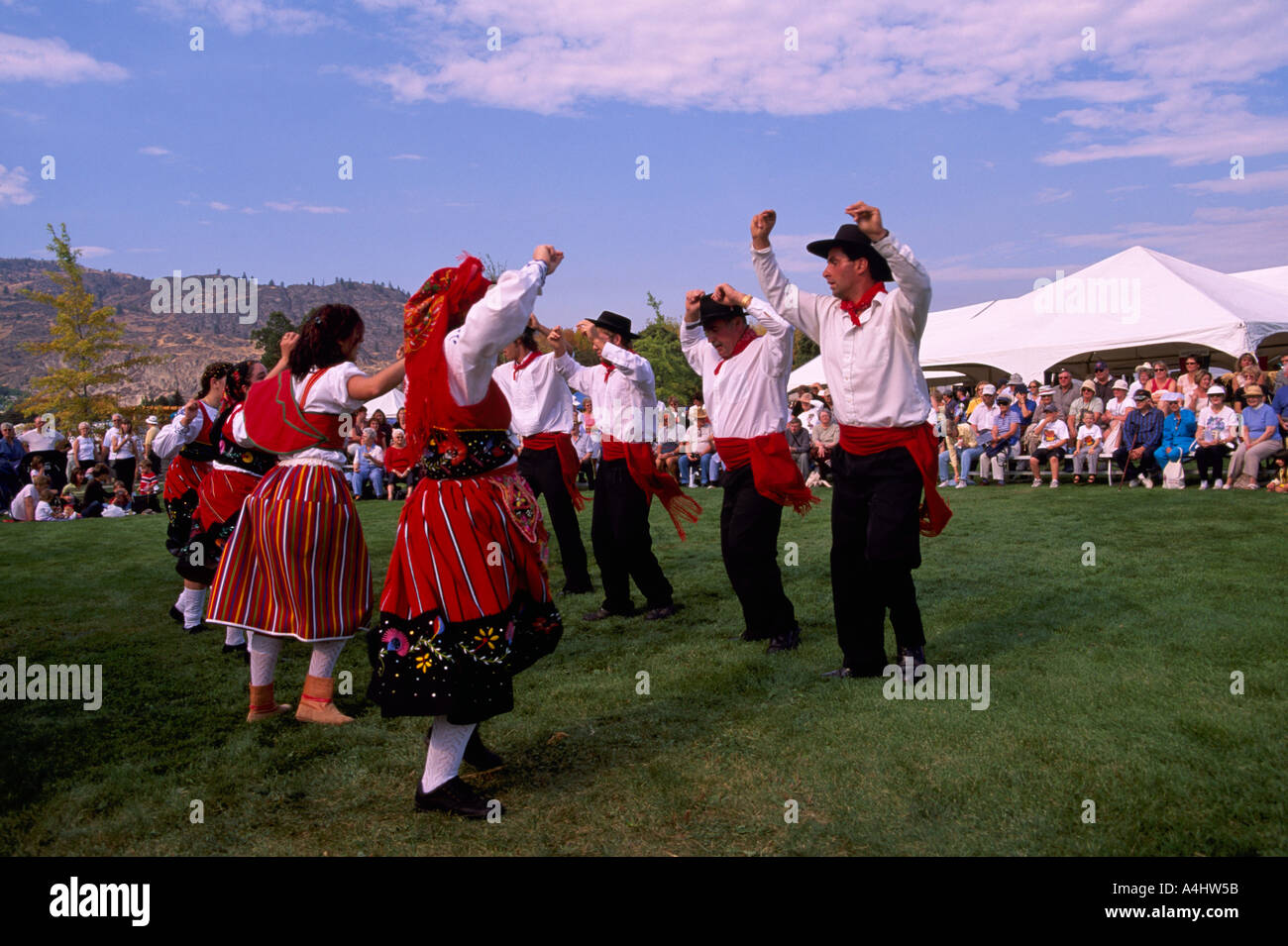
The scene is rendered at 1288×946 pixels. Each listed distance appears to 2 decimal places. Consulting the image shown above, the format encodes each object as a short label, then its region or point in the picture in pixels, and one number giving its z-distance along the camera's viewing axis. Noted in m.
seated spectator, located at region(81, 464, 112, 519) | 16.64
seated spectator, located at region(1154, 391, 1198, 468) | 13.69
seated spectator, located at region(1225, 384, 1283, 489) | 12.83
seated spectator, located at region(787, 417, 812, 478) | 16.05
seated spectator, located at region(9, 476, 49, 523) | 16.14
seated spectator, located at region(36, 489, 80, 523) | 16.14
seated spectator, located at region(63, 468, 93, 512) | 17.51
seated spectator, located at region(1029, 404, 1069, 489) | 15.12
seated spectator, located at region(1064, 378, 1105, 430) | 15.56
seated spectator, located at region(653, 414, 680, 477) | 18.03
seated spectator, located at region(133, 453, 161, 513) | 16.72
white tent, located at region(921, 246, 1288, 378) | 17.16
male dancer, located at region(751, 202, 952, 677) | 4.55
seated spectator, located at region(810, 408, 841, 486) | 15.66
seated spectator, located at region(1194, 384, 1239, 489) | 13.29
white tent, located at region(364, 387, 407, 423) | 29.77
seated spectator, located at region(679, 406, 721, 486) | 18.23
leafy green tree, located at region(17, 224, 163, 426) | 38.22
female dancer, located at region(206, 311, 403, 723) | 4.34
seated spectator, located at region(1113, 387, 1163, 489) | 13.77
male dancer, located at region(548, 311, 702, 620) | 6.61
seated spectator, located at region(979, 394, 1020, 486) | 15.53
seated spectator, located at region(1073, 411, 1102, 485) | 14.93
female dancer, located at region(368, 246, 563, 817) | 3.39
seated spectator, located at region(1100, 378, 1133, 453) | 14.62
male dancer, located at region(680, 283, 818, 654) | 5.54
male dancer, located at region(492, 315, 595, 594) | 7.40
